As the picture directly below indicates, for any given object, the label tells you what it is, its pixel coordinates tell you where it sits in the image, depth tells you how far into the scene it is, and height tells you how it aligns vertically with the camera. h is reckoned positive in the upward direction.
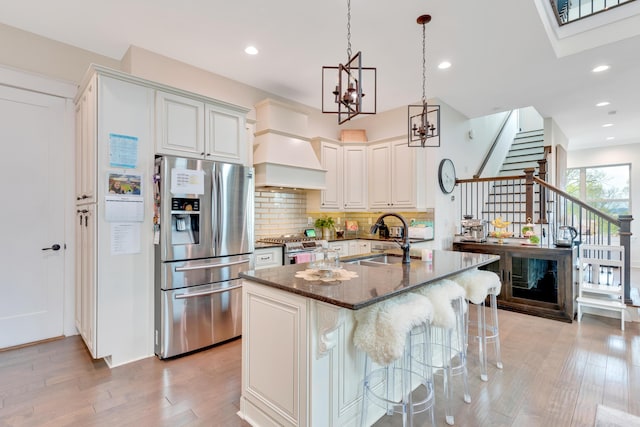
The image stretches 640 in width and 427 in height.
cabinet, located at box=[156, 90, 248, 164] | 2.90 +0.85
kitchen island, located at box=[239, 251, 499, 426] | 1.55 -0.72
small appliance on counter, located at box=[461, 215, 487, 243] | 4.65 -0.26
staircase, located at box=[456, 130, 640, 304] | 4.01 +0.22
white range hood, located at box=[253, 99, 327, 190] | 3.97 +0.83
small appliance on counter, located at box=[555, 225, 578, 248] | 3.94 -0.33
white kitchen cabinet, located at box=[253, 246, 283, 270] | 3.54 -0.52
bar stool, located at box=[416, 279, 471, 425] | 1.86 -0.66
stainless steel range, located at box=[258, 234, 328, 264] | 3.80 -0.45
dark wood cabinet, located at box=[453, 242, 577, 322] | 3.80 -0.86
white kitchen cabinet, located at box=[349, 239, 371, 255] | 4.77 -0.52
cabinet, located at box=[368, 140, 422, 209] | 4.61 +0.58
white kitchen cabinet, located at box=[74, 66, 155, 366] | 2.57 -0.15
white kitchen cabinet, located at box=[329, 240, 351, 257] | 4.54 -0.50
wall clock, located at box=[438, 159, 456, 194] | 4.72 +0.59
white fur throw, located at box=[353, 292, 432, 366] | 1.52 -0.58
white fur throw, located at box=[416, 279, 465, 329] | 1.85 -0.54
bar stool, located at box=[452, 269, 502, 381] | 2.36 -0.60
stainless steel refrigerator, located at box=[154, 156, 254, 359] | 2.76 -0.36
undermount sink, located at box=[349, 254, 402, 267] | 2.62 -0.42
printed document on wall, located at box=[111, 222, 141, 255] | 2.64 -0.22
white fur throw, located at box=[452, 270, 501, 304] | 2.35 -0.55
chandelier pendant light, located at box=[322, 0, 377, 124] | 1.92 +1.70
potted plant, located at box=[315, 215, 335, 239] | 4.92 -0.19
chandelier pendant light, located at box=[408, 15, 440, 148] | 2.79 +0.88
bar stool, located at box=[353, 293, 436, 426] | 1.54 -0.67
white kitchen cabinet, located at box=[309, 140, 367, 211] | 4.80 +0.59
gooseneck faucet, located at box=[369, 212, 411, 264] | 2.30 -0.24
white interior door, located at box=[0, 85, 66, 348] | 2.91 -0.02
